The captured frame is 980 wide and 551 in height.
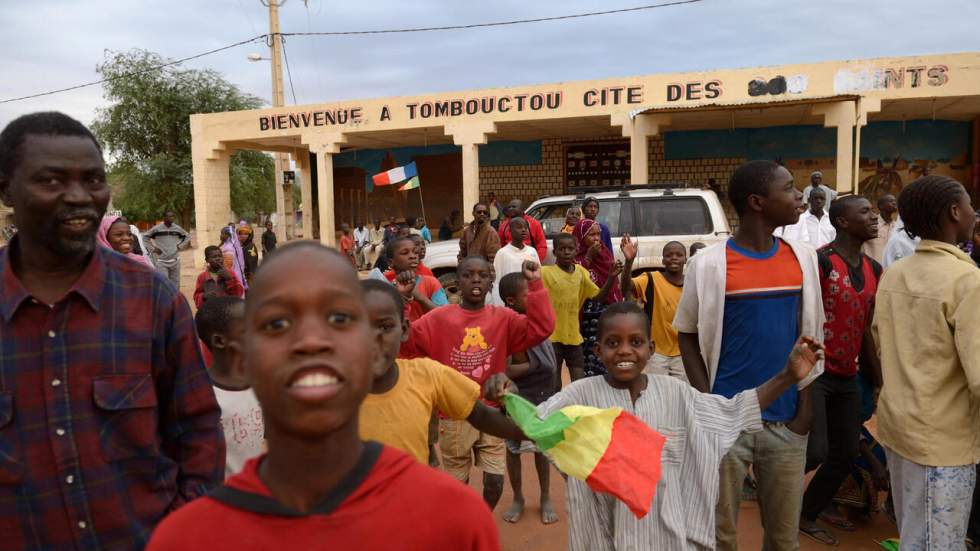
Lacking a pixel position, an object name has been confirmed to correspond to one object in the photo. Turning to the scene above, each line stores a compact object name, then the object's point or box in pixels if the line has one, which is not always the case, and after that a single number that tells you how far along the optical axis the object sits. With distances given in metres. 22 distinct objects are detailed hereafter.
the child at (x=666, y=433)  2.53
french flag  16.11
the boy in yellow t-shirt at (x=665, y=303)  5.12
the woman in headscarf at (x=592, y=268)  6.08
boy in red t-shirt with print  3.55
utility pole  22.12
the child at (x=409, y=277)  4.55
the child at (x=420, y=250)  5.02
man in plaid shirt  1.54
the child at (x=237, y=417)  2.75
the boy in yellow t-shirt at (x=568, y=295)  5.61
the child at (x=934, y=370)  2.63
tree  25.39
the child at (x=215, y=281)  7.00
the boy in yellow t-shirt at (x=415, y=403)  2.38
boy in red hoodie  1.12
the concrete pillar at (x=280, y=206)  22.17
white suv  9.30
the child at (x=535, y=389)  4.36
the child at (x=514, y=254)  6.67
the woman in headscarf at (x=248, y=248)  11.76
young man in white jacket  2.92
